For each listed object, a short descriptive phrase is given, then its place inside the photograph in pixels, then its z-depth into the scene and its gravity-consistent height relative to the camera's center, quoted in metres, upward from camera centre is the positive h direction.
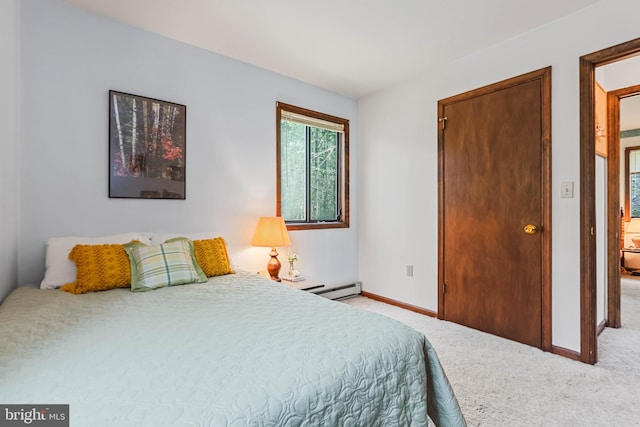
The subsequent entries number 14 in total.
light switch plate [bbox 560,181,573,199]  2.24 +0.19
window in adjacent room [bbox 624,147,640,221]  5.48 +0.56
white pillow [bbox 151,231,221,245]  2.30 -0.16
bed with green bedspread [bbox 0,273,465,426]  0.78 -0.45
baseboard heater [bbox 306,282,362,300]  3.56 -0.89
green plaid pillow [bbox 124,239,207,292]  1.88 -0.32
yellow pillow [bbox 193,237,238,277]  2.23 -0.30
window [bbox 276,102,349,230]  3.33 +0.55
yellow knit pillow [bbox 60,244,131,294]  1.80 -0.32
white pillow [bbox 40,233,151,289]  1.85 -0.28
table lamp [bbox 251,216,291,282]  2.80 -0.18
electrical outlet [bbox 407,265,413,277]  3.34 -0.58
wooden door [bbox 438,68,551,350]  2.38 +0.07
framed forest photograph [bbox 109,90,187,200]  2.27 +0.53
